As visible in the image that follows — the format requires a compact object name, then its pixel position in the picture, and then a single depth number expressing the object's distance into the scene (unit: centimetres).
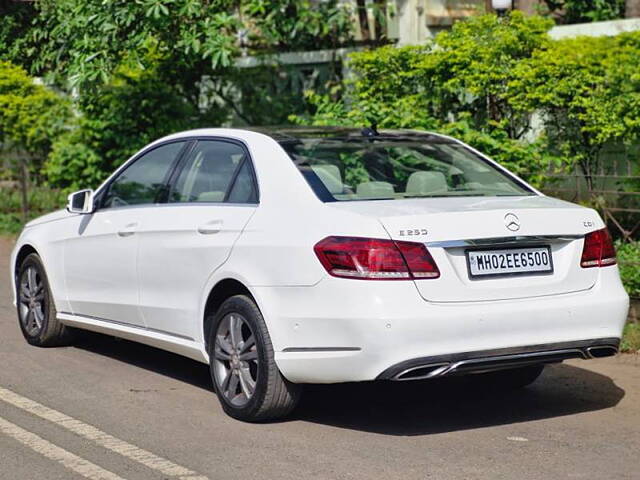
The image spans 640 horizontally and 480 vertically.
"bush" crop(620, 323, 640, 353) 899
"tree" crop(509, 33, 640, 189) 1141
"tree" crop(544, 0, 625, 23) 1778
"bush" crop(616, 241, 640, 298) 988
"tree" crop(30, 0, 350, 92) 1399
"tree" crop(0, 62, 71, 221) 1859
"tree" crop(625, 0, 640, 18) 1477
